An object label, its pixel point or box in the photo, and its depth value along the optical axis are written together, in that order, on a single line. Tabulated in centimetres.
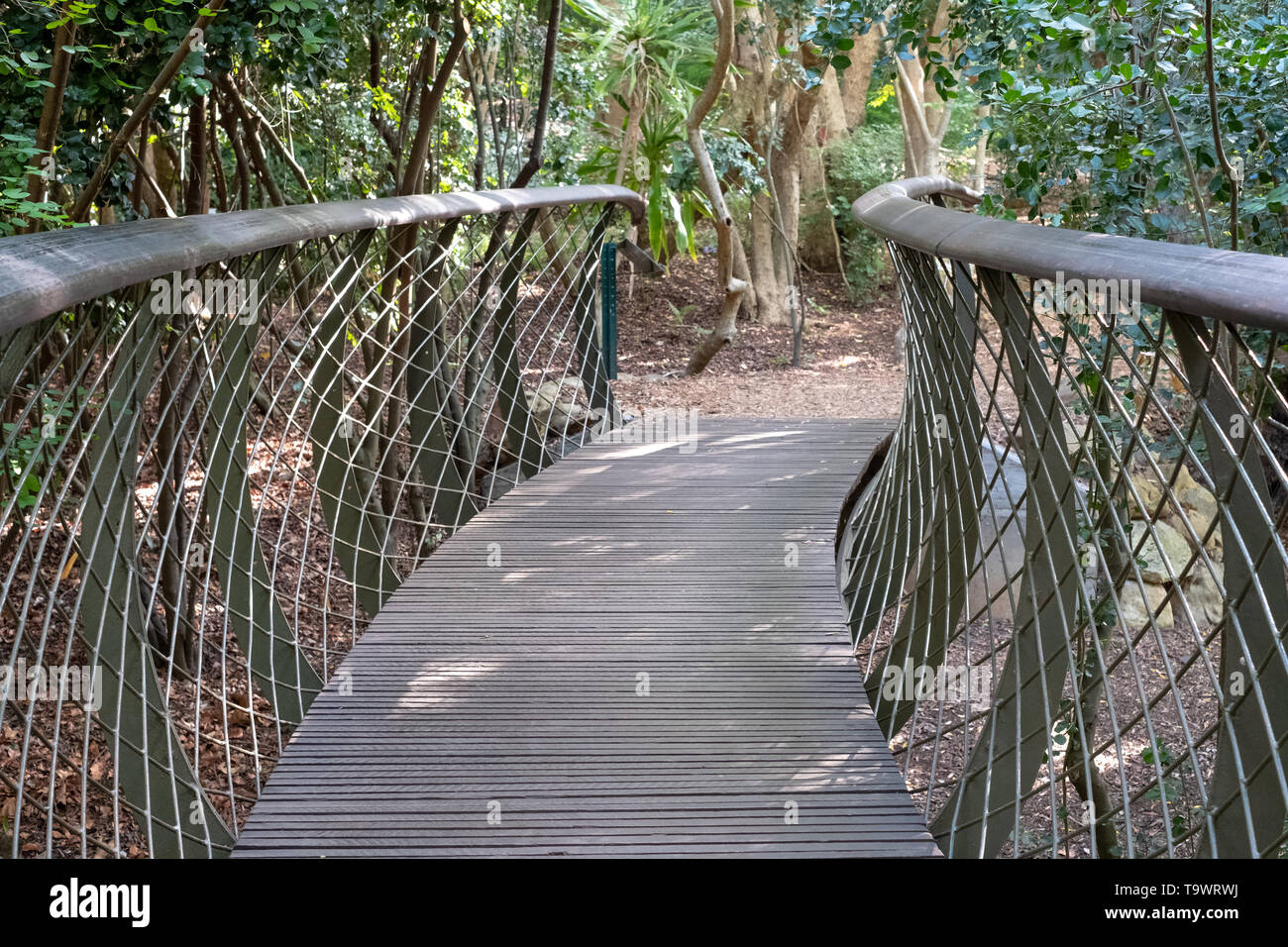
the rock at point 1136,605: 684
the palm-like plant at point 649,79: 976
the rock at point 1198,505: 723
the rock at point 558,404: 669
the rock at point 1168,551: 675
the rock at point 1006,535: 573
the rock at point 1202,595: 706
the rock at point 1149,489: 730
